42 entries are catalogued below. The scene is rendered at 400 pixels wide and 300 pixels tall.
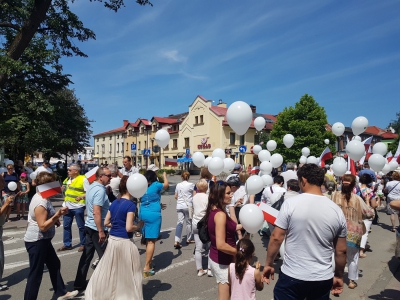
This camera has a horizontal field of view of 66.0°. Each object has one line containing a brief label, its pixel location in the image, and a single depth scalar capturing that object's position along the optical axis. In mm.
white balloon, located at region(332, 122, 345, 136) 10862
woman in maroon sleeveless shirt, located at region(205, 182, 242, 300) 3281
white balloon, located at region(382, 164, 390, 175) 9926
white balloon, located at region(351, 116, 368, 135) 8719
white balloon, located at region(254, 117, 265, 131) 8639
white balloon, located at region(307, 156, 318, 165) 12906
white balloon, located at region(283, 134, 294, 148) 11289
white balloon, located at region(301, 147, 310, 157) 14314
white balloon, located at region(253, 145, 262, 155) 11430
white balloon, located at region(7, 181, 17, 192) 8429
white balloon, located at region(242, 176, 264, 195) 4961
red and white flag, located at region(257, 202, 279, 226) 3664
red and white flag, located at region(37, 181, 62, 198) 3877
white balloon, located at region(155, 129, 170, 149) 7022
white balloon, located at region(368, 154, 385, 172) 8102
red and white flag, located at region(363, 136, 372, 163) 9201
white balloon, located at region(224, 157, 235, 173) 7586
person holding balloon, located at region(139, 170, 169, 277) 5152
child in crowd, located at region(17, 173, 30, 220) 10148
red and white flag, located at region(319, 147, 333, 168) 10008
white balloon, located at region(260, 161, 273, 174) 8328
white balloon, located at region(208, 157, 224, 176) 6600
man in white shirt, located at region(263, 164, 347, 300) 2629
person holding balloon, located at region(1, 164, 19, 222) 9813
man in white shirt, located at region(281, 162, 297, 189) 8715
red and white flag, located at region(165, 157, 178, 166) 7770
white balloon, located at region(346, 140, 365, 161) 7652
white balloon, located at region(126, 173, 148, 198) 3951
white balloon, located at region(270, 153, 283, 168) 9516
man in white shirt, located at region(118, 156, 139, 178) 7934
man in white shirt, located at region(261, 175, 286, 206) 6387
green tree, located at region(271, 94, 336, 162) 34562
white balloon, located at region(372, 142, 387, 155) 9359
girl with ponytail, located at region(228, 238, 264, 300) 2955
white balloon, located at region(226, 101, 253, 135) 4756
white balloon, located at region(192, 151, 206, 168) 8047
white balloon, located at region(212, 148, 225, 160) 7594
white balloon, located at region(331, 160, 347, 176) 7617
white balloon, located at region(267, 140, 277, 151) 11219
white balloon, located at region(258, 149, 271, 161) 9789
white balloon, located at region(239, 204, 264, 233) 3471
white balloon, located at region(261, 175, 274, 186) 6823
